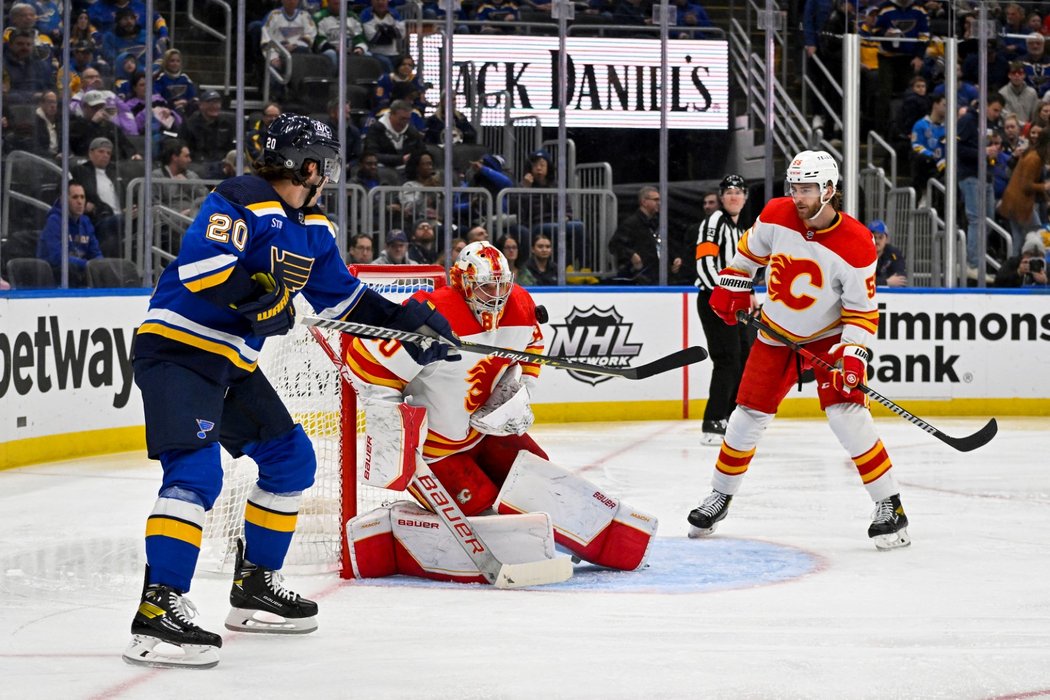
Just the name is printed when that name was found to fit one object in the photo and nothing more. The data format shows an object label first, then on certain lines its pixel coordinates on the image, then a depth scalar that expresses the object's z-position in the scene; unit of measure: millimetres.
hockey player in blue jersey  6395
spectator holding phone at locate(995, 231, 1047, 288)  19203
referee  15203
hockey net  8805
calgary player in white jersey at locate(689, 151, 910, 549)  9602
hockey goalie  8266
